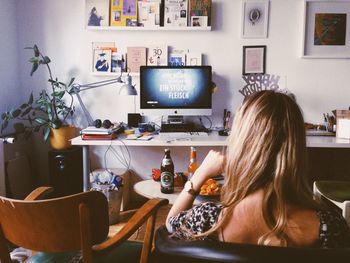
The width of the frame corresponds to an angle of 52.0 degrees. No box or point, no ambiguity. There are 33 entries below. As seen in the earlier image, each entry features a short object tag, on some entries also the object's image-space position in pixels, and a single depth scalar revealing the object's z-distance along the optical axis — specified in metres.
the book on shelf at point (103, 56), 3.41
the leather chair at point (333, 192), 1.96
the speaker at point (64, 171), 3.16
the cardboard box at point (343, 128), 2.90
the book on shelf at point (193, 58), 3.37
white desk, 2.73
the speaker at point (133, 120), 3.43
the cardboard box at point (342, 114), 2.99
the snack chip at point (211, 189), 1.80
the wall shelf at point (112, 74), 3.36
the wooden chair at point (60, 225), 1.11
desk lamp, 3.34
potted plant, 3.18
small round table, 1.91
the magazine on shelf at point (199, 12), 3.27
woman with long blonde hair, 0.94
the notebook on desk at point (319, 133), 3.05
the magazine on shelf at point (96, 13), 3.35
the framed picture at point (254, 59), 3.36
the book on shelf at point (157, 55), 3.38
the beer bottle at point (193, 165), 2.11
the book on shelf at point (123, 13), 3.33
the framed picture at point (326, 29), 3.29
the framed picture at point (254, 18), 3.31
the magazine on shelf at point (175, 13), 3.29
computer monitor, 3.17
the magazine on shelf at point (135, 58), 3.38
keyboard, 2.92
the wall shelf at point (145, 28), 3.28
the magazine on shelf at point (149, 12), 3.31
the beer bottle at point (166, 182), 1.98
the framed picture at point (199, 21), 3.28
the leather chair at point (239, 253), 0.73
